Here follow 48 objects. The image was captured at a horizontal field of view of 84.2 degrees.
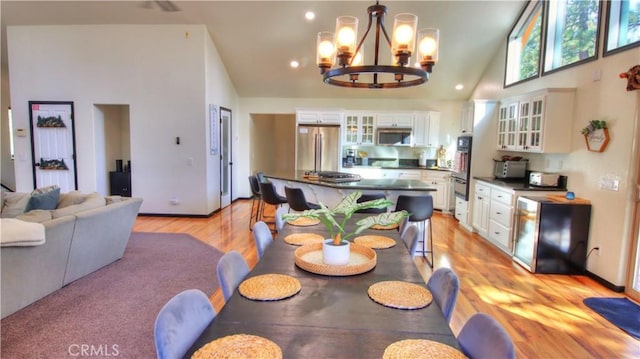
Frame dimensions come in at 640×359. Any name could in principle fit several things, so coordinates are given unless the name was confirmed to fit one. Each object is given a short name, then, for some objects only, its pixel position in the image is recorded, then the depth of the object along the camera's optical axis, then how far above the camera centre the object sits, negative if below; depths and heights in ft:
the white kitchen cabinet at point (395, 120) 25.46 +2.37
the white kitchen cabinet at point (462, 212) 20.14 -3.46
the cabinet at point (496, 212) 14.98 -2.68
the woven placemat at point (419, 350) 3.78 -2.15
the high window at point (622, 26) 11.32 +4.40
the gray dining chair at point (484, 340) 3.83 -2.12
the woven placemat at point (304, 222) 9.63 -1.97
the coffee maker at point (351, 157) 25.96 -0.38
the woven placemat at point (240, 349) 3.74 -2.16
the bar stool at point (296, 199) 15.07 -2.08
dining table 4.00 -2.16
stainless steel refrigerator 25.29 +0.30
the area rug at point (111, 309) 8.02 -4.49
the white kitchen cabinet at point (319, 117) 25.67 +2.48
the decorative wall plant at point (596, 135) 12.32 +0.78
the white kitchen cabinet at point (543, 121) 14.43 +1.51
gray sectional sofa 9.26 -3.02
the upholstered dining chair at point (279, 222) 10.11 -2.05
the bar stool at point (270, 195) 16.90 -2.13
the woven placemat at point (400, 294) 4.99 -2.10
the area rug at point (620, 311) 9.40 -4.45
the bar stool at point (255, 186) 18.76 -1.94
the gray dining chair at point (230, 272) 5.80 -2.08
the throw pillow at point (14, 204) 13.07 -2.23
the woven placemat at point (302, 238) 7.89 -2.00
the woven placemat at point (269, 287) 5.17 -2.10
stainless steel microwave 25.31 +1.15
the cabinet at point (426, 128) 25.30 +1.81
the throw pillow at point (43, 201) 12.63 -1.98
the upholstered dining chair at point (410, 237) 8.34 -2.05
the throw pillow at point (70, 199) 13.15 -1.98
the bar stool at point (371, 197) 13.65 -1.76
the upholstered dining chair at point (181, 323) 4.06 -2.16
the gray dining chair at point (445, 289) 5.42 -2.15
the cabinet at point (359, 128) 25.79 +1.73
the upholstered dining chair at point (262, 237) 8.09 -2.04
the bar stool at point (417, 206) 13.16 -1.97
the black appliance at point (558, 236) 12.96 -2.94
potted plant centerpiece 6.22 -1.24
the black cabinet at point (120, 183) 22.50 -2.28
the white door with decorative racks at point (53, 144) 20.89 +0.09
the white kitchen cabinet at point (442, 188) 24.19 -2.32
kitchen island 14.48 -1.47
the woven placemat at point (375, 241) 7.76 -2.01
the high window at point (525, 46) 17.29 +5.72
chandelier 7.79 +2.44
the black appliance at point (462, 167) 20.31 -0.77
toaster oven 17.54 -0.67
